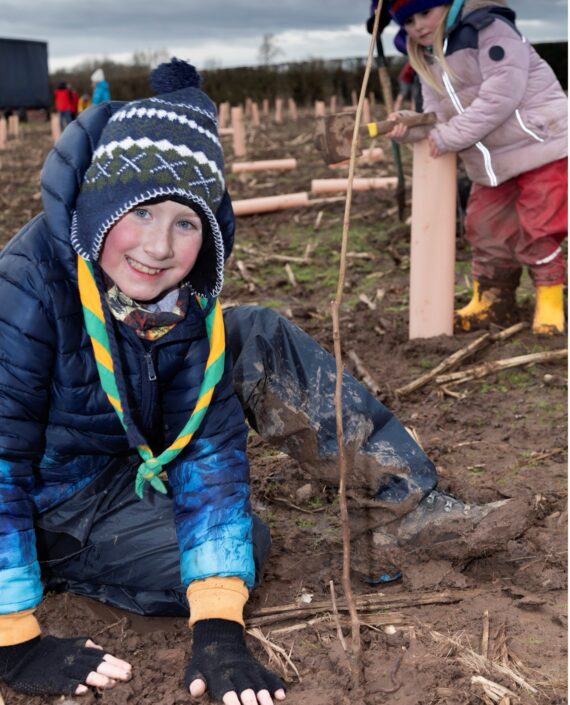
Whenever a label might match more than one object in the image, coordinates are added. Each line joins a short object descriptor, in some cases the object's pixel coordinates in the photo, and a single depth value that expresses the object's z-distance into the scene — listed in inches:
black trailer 1311.5
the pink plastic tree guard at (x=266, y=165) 424.5
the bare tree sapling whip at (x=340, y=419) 64.7
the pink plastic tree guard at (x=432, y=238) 168.4
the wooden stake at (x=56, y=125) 699.7
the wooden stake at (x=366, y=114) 640.5
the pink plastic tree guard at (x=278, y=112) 841.5
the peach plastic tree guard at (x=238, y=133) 510.9
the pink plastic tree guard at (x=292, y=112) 881.2
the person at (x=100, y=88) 612.8
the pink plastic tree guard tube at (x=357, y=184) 330.3
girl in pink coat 162.7
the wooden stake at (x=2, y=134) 723.4
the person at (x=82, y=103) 826.2
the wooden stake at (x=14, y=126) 845.2
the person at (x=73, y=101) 804.0
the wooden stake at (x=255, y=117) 765.3
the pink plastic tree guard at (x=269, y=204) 325.1
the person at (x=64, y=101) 784.3
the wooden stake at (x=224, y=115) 793.6
